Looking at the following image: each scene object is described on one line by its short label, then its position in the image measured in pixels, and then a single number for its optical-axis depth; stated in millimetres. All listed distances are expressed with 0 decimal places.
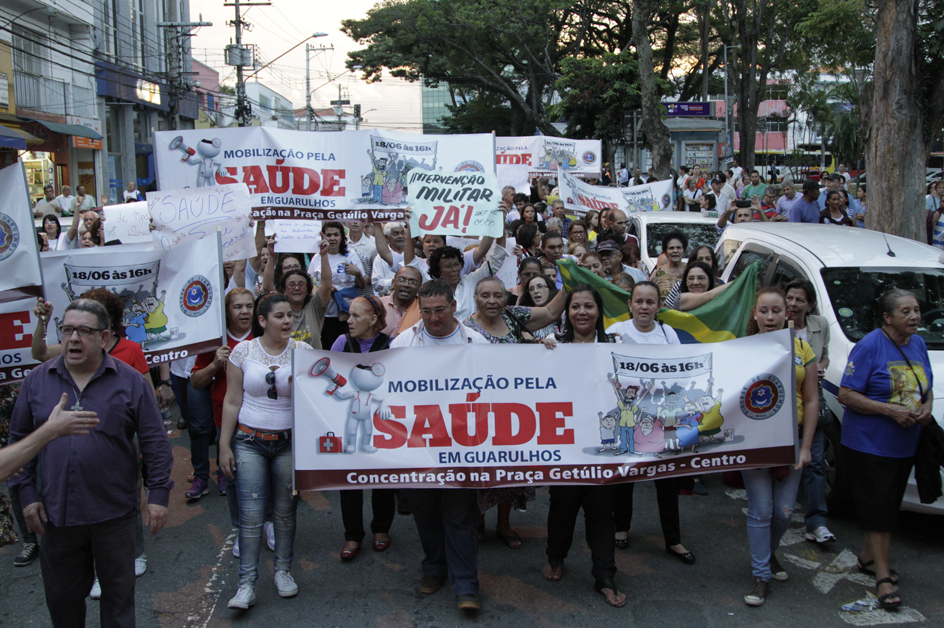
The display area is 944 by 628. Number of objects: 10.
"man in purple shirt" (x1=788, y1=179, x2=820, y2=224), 11823
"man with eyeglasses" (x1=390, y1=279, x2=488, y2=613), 4402
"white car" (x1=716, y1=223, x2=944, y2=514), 5551
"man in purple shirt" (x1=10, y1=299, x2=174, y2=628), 3605
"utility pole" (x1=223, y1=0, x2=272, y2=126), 35625
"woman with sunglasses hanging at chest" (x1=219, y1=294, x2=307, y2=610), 4488
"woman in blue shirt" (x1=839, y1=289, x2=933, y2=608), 4426
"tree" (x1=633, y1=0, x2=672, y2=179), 17484
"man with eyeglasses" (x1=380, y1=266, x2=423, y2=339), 6059
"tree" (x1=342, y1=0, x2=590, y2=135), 33875
